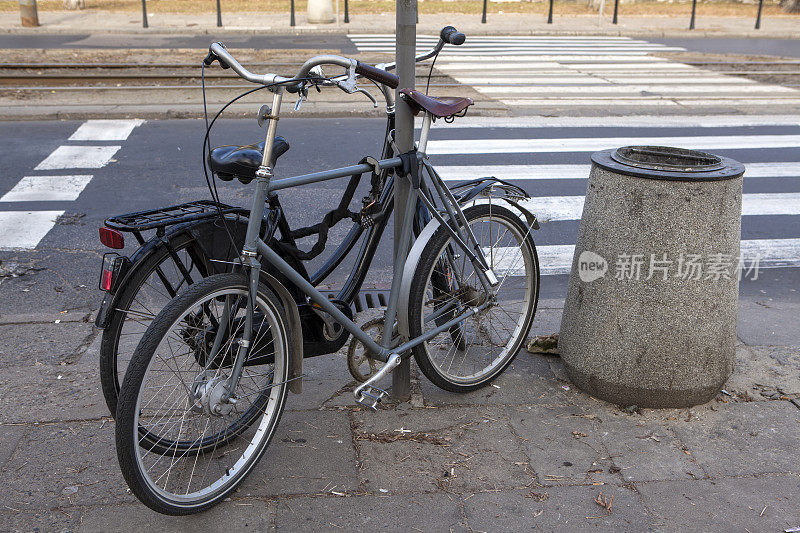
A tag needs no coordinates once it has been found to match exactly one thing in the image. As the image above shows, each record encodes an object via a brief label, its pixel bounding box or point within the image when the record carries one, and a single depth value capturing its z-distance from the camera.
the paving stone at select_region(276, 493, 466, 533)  2.99
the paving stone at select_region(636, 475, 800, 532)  3.03
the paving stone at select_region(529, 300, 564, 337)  4.75
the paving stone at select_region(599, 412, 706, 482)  3.35
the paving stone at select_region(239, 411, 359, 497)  3.24
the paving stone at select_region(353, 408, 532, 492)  3.28
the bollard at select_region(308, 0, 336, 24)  20.56
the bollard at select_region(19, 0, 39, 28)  18.88
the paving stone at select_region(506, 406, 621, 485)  3.33
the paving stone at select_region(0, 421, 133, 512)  3.12
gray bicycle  2.93
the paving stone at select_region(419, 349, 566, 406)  3.92
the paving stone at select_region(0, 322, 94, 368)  4.29
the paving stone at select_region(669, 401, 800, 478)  3.41
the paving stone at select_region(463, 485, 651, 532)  3.01
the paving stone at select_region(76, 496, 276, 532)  2.97
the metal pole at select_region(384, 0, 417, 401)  3.38
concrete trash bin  3.54
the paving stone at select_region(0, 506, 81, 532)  2.95
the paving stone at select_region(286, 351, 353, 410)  3.88
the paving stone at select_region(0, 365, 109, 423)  3.71
